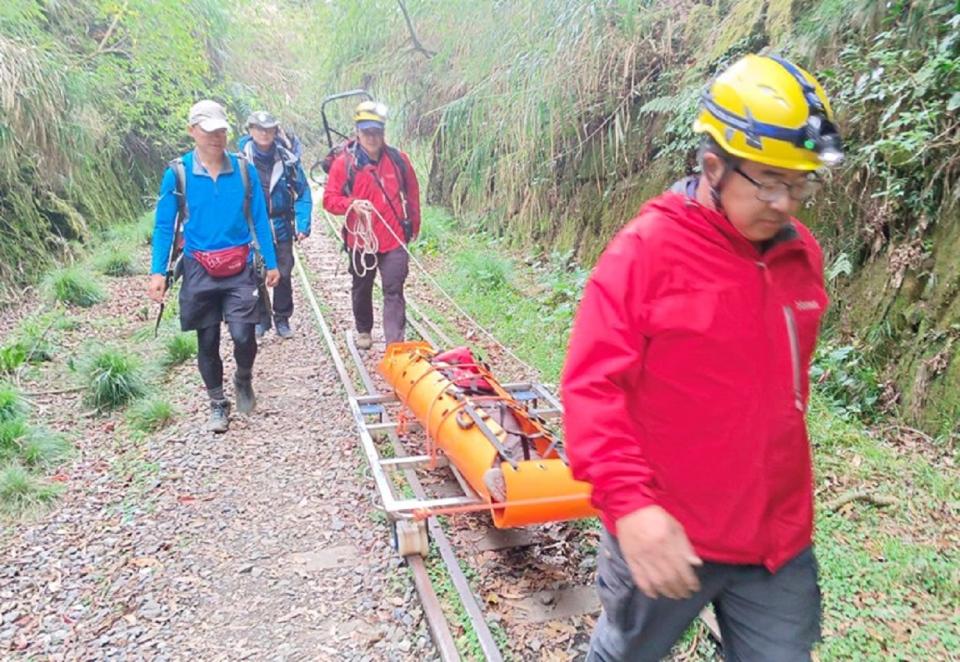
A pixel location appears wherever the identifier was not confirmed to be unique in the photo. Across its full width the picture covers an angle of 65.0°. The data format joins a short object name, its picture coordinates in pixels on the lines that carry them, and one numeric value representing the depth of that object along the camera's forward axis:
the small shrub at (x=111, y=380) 6.54
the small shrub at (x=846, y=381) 4.88
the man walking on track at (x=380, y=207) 6.73
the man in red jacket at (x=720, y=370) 1.71
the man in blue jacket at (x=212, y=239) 5.28
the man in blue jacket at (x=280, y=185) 7.39
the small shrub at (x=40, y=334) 7.93
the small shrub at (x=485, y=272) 9.81
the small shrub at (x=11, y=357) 7.39
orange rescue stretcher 3.42
